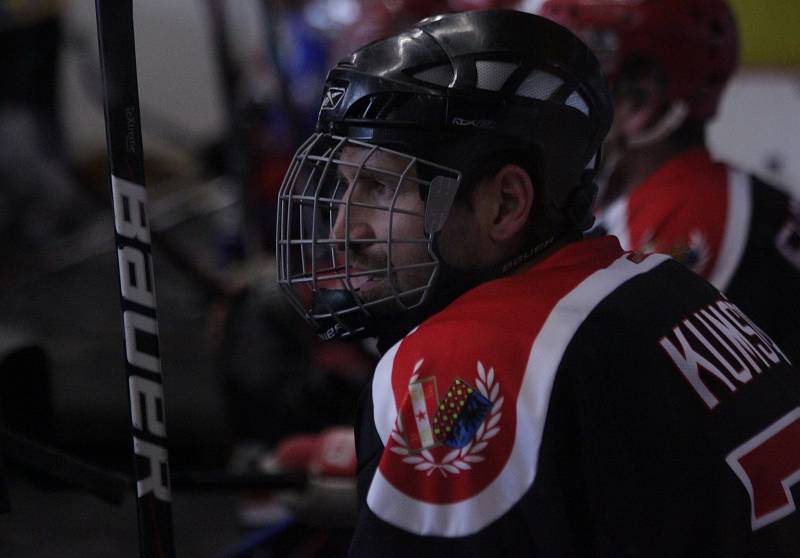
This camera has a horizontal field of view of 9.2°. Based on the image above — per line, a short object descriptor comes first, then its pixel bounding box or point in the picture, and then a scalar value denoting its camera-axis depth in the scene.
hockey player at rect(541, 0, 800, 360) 4.80
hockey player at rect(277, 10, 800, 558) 4.01
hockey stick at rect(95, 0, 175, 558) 4.13
